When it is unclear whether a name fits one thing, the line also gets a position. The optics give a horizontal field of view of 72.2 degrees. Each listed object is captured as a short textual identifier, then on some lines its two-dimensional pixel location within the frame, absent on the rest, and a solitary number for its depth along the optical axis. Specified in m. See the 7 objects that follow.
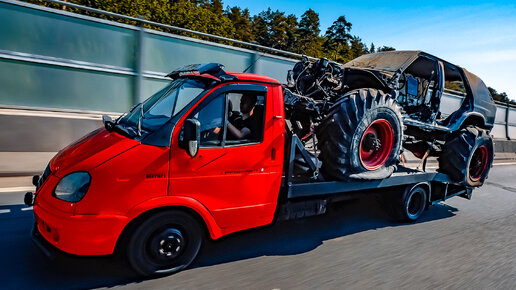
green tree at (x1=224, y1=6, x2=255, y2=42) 98.55
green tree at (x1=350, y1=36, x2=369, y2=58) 137.75
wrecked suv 4.60
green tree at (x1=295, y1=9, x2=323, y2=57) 110.66
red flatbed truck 3.04
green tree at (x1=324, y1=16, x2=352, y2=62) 114.50
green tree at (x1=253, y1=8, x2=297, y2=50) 109.25
